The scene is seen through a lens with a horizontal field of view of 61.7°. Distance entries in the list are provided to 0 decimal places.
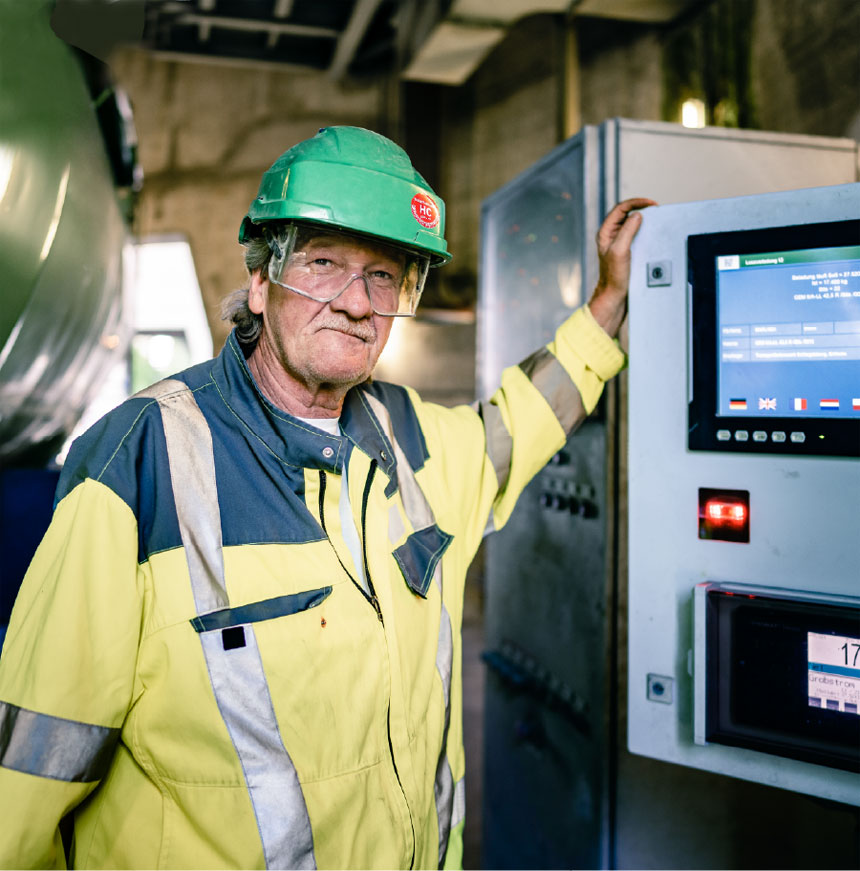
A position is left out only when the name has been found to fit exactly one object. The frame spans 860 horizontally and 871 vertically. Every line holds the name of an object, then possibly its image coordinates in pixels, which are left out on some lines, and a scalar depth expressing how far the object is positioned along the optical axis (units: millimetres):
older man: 900
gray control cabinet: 1574
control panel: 1064
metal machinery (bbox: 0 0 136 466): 1536
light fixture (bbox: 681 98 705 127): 2598
